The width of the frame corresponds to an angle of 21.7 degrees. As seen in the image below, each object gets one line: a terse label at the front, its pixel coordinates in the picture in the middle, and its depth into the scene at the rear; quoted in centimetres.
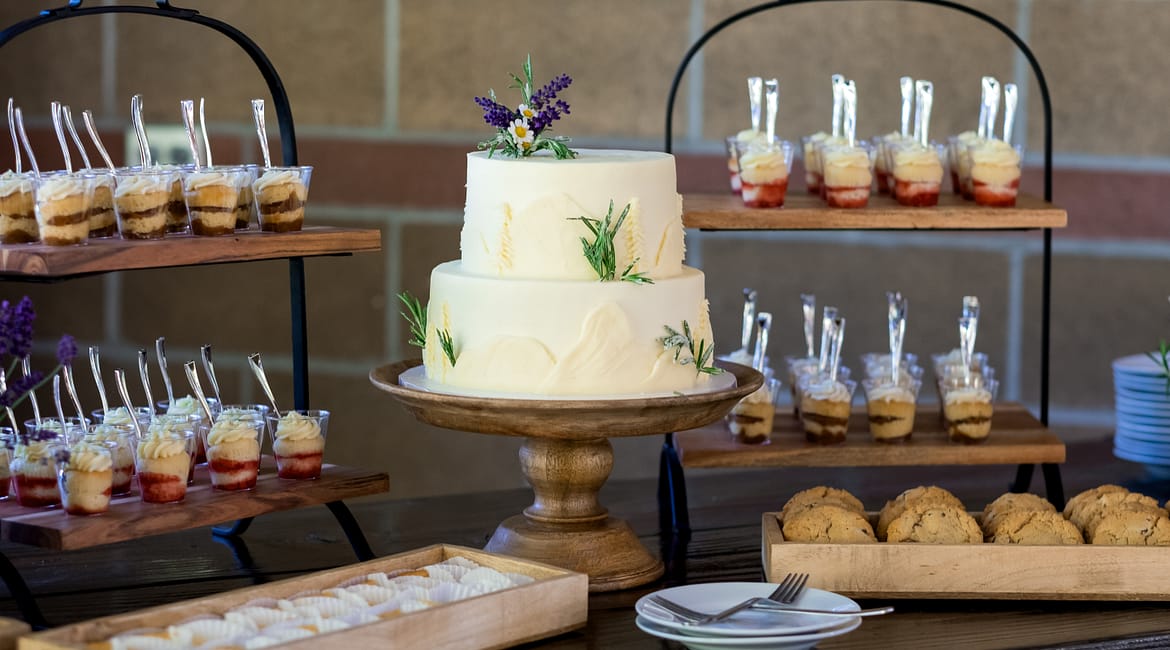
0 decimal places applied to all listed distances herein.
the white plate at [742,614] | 215
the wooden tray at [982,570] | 231
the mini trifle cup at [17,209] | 223
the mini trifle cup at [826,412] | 258
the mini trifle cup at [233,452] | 234
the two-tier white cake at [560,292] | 230
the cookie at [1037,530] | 233
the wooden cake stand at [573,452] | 228
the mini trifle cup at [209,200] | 231
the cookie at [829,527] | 233
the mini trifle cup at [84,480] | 224
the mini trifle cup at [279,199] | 236
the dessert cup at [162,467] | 228
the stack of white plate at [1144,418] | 279
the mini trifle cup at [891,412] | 260
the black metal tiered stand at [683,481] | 260
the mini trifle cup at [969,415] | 260
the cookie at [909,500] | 237
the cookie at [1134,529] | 232
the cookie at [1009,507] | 237
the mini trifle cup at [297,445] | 239
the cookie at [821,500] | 240
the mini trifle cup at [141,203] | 227
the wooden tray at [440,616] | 209
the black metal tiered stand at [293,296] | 240
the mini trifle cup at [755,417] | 257
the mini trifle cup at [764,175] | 258
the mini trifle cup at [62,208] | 222
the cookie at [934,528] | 233
